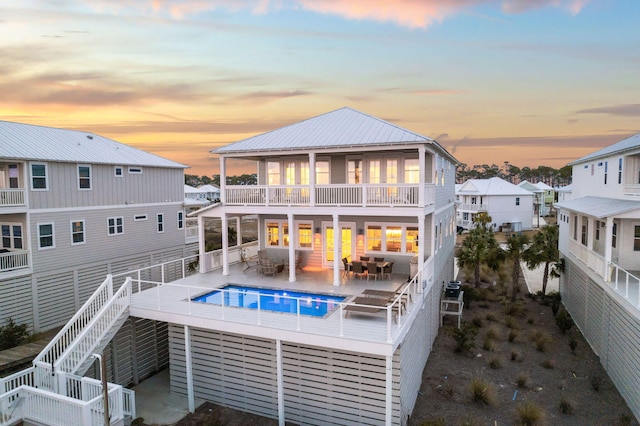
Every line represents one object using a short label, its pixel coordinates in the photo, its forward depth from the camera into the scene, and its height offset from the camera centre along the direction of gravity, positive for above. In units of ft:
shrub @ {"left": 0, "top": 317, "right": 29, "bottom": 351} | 48.85 -18.28
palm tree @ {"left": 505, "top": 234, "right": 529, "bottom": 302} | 73.05 -12.06
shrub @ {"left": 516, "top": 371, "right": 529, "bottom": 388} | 44.37 -22.18
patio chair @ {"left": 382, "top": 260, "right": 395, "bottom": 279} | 53.36 -11.16
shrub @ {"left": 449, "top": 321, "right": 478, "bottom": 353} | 52.37 -20.34
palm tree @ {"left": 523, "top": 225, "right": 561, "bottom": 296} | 73.72 -12.29
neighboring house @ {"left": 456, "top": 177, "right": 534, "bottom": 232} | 175.01 -7.09
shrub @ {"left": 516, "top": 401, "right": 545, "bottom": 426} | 36.17 -21.44
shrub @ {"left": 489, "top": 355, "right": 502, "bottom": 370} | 48.96 -22.14
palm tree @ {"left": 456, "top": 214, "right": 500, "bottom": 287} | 75.56 -12.06
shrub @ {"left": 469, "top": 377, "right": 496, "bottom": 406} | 40.14 -21.47
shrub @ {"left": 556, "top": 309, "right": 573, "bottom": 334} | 58.95 -20.59
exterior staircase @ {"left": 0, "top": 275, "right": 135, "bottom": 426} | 33.35 -17.57
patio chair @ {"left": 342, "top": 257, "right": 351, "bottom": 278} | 54.22 -10.73
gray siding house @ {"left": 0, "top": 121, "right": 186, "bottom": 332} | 57.67 -3.91
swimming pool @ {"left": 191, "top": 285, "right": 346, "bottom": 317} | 42.65 -13.02
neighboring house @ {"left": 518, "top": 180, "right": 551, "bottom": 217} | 231.50 -3.10
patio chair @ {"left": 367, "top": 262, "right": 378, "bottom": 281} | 52.42 -10.69
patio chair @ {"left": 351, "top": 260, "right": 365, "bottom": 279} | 53.16 -10.62
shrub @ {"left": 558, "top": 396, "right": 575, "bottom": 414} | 38.60 -21.98
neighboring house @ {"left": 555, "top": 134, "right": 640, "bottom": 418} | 40.45 -10.64
